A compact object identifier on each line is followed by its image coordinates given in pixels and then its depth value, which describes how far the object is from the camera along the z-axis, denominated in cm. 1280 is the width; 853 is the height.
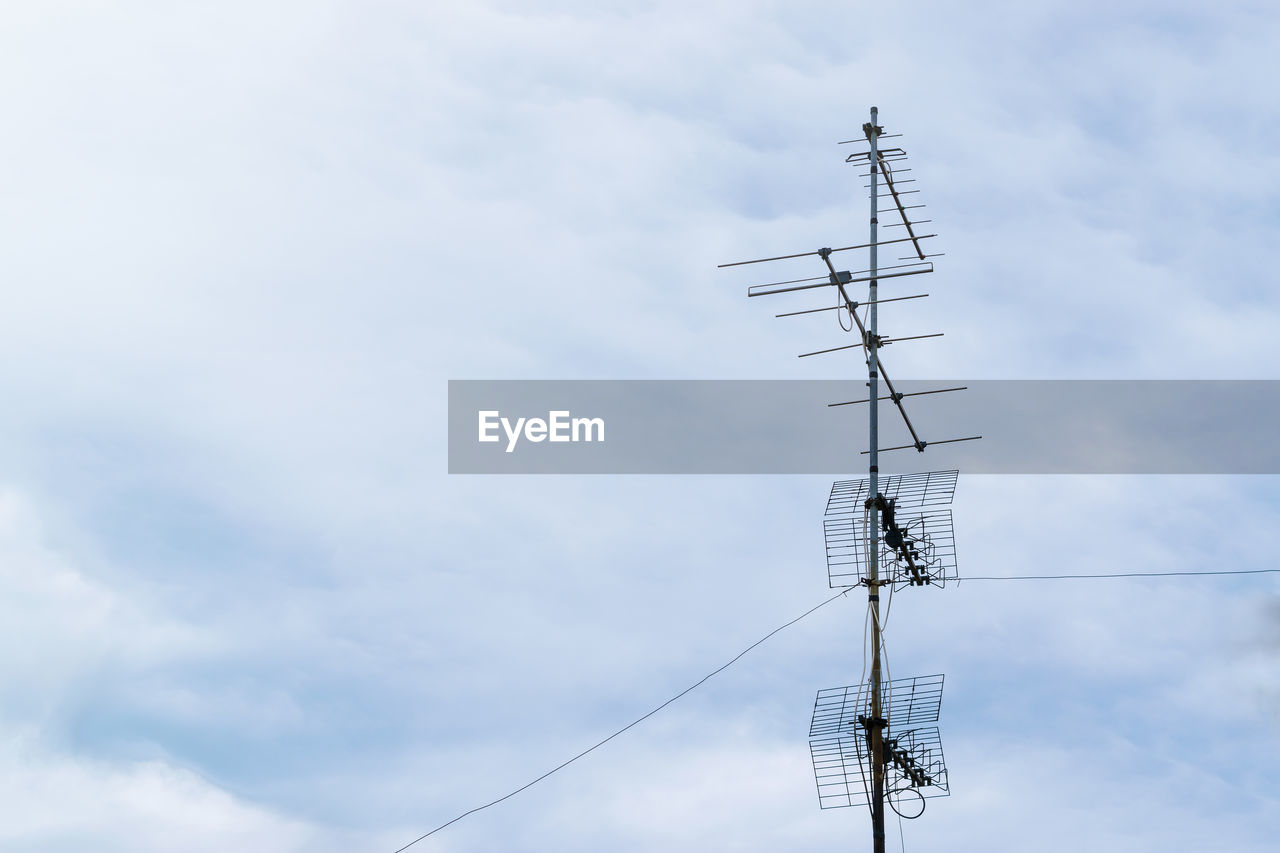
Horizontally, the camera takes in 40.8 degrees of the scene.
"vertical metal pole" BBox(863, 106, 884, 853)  2801
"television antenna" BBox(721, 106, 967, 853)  2830
